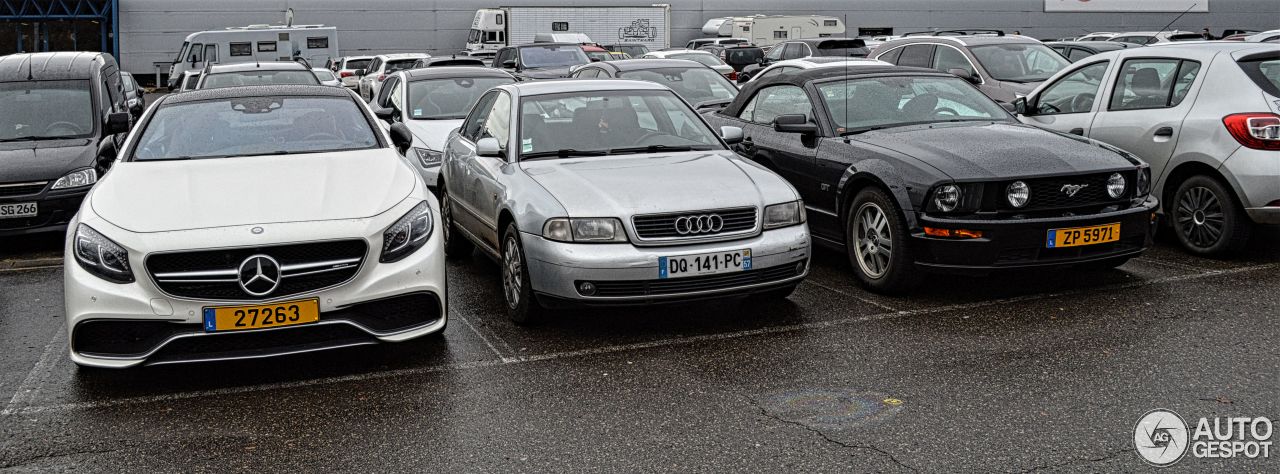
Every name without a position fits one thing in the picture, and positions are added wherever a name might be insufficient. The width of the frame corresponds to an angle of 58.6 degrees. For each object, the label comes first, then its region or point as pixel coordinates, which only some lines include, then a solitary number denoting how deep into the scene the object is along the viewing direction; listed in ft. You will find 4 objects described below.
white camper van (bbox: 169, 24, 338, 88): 99.30
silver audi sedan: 19.19
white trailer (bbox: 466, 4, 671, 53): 125.70
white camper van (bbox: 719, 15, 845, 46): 128.77
